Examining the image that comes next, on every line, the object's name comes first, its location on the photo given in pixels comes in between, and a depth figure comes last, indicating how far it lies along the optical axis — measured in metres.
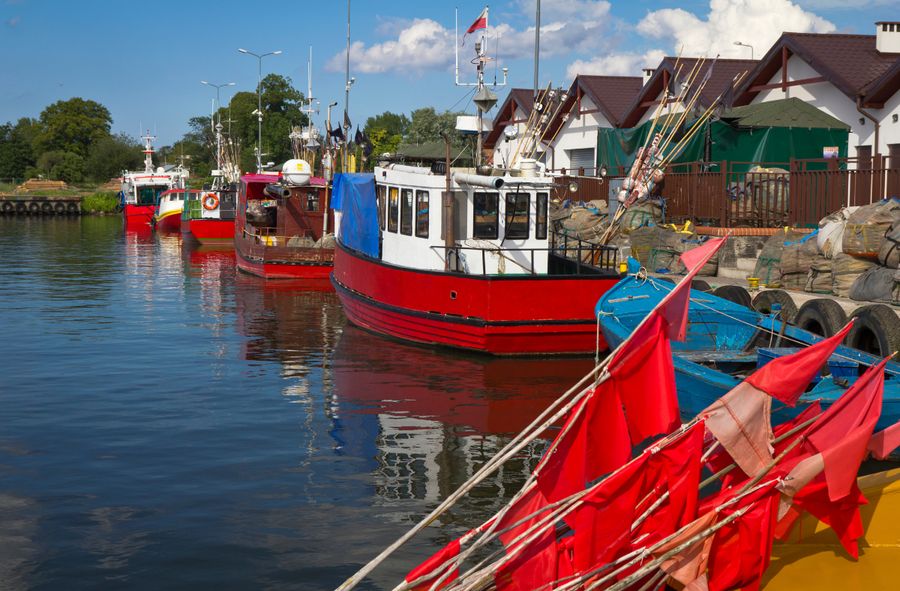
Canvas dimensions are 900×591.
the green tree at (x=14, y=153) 111.31
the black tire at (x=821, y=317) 13.69
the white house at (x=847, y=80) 26.38
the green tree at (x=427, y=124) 72.44
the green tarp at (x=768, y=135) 27.53
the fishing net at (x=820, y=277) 16.62
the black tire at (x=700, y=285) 17.75
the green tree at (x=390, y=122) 115.28
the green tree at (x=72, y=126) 114.75
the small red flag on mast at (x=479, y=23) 18.93
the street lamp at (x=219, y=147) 59.36
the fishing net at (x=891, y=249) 15.23
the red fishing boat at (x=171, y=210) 54.06
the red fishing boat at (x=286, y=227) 29.27
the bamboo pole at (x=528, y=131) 18.11
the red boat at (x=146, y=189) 59.88
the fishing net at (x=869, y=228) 15.81
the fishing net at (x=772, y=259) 18.30
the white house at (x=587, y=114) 41.34
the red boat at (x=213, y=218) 43.69
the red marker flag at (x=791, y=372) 6.09
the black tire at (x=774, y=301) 15.22
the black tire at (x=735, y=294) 16.38
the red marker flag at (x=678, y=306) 6.22
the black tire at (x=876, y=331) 12.23
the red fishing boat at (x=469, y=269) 15.95
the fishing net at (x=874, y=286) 14.88
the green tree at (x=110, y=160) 106.69
